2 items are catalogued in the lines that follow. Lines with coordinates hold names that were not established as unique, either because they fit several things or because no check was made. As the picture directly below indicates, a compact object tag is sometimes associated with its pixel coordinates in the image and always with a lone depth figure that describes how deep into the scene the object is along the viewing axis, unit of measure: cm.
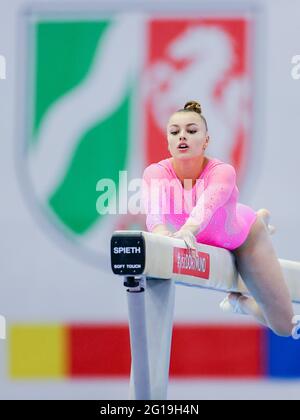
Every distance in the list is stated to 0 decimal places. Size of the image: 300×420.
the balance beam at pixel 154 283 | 632
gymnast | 731
